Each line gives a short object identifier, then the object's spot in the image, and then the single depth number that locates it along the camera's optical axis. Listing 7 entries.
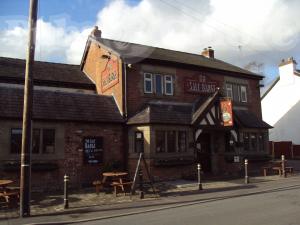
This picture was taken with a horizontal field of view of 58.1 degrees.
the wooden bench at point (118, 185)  10.68
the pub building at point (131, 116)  12.82
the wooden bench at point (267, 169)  15.28
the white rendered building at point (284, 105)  25.15
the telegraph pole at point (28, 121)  8.11
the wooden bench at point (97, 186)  10.91
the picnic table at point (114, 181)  10.78
